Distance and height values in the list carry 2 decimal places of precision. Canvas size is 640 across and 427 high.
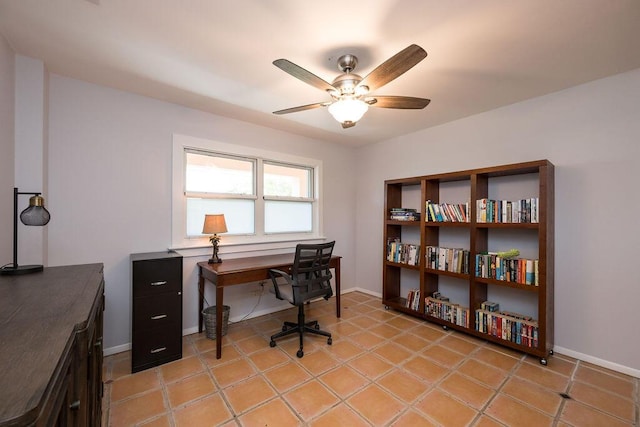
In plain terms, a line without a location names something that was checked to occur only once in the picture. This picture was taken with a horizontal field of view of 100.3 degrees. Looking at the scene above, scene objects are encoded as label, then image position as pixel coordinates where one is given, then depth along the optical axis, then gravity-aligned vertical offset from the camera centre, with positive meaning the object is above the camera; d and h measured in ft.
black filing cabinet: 7.27 -2.82
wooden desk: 8.04 -1.96
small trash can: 9.12 -3.80
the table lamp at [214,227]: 9.15 -0.55
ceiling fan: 5.37 +2.82
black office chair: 8.38 -2.27
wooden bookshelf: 7.79 -1.04
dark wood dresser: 1.87 -1.28
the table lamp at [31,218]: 4.92 -0.16
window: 9.53 +0.79
